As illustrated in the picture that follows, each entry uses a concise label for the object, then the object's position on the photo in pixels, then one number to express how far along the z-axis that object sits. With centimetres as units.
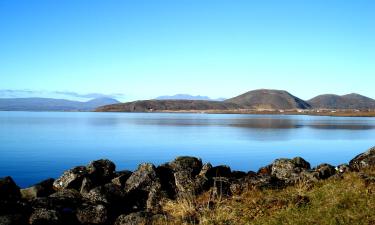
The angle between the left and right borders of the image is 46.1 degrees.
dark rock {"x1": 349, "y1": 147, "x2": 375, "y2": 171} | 2289
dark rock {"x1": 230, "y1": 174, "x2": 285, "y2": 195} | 1866
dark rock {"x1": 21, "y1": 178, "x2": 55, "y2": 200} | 2027
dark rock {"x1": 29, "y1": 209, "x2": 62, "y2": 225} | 1523
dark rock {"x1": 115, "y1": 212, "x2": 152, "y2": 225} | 1505
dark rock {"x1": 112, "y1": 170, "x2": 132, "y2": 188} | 2177
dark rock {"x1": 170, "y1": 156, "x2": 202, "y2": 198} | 2000
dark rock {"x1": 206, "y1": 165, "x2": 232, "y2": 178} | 2347
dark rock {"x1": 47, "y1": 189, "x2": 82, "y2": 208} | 1746
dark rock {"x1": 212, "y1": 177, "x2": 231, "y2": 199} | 1858
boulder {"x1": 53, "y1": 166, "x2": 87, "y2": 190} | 2199
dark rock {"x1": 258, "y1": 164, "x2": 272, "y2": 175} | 2572
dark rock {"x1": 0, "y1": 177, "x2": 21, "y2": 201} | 1791
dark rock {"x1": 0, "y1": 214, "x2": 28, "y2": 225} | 1474
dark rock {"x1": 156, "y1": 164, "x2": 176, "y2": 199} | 2048
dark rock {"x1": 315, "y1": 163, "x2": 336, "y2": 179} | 2058
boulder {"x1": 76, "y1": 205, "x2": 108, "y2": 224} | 1623
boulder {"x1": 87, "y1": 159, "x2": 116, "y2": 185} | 2308
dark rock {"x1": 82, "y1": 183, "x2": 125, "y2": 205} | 1845
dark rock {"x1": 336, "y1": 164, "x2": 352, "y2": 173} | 2216
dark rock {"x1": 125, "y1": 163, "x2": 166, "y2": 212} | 1902
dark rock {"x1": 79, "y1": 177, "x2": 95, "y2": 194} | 2061
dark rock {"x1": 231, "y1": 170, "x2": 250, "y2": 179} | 2547
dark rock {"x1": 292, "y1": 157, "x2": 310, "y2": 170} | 2526
